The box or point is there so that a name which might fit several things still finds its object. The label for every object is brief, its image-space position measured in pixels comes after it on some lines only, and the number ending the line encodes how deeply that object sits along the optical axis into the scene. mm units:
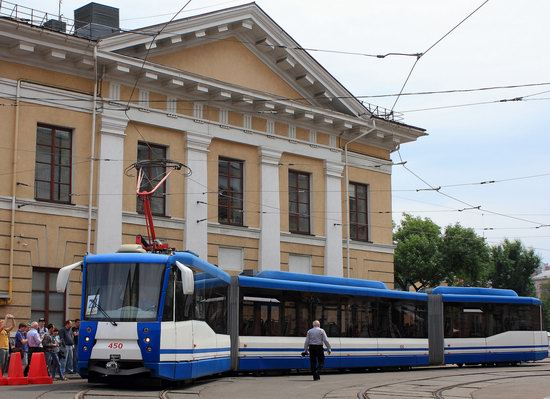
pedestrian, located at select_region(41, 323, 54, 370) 21234
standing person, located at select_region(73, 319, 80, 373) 23139
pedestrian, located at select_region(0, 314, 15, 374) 20594
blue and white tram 17078
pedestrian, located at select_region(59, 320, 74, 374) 22594
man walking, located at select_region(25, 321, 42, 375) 20797
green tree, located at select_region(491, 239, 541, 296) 77438
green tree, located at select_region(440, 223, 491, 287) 69188
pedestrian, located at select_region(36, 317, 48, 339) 21759
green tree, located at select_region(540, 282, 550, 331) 96750
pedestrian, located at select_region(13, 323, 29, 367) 21441
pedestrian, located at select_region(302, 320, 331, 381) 21453
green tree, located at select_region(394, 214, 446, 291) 70125
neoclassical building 25516
